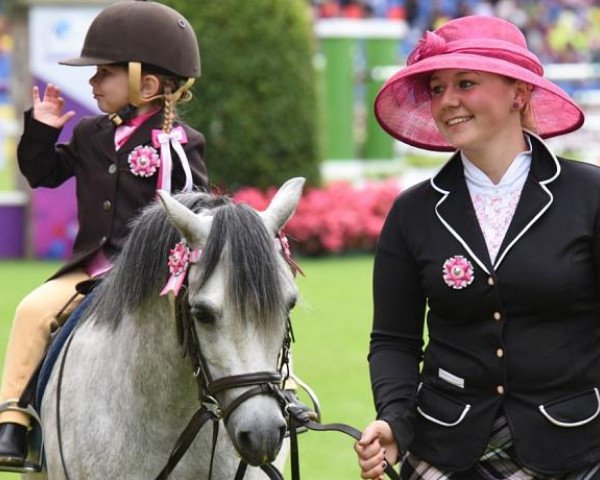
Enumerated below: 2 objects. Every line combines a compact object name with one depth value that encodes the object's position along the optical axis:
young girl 9.73
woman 6.92
